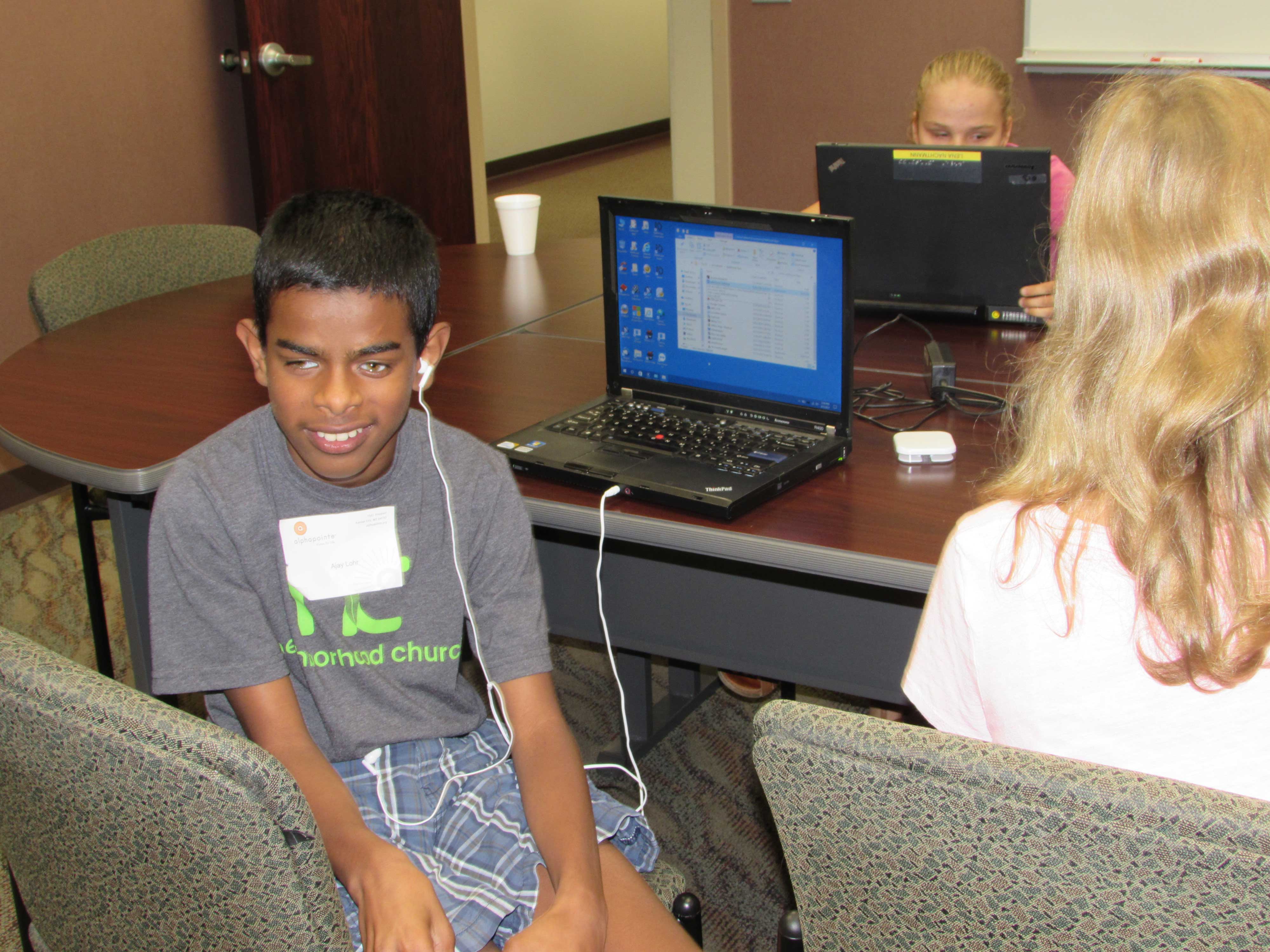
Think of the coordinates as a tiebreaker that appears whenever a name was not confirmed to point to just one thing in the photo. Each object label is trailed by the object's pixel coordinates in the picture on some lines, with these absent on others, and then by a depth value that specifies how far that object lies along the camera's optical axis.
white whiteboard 3.28
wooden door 3.26
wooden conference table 1.24
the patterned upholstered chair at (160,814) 0.68
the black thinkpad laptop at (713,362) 1.31
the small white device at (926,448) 1.38
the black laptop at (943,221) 1.71
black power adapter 1.59
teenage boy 1.10
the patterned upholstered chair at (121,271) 1.90
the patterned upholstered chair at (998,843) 0.57
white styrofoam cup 2.49
